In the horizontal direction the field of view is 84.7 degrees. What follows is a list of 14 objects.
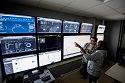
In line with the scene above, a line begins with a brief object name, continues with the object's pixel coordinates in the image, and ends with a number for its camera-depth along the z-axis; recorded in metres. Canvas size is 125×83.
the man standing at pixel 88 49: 2.03
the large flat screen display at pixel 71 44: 2.05
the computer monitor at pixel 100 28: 3.38
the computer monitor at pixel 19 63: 1.25
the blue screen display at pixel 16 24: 1.19
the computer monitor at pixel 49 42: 1.60
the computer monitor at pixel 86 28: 2.39
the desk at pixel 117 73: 1.53
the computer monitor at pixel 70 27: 2.01
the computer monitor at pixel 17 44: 1.21
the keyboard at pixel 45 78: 1.38
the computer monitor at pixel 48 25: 1.57
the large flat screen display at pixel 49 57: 1.62
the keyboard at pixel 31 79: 1.35
